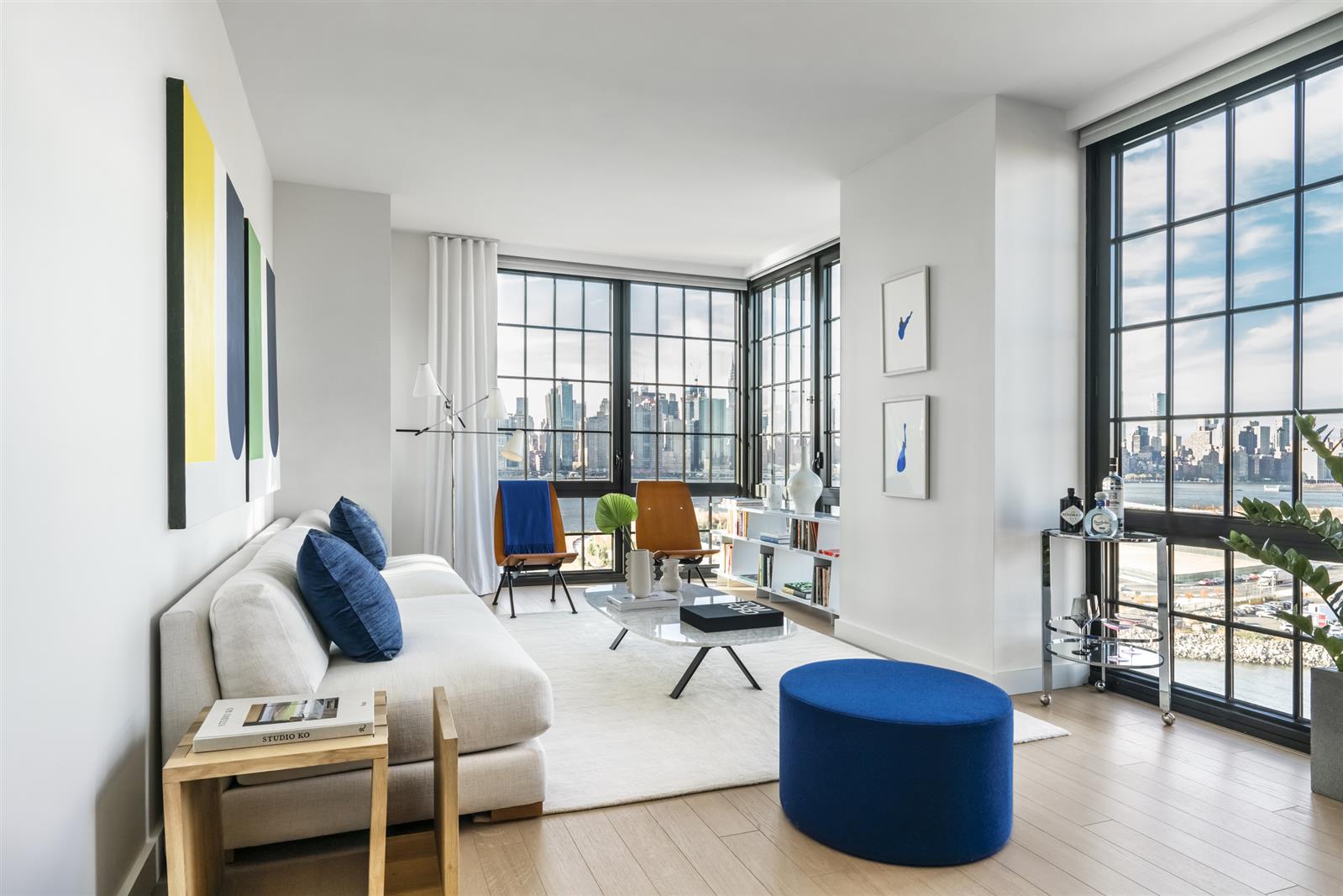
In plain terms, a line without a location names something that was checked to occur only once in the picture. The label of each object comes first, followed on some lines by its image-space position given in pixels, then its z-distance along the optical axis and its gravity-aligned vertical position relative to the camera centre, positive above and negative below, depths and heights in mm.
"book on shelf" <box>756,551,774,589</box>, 6098 -978
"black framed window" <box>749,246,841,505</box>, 6102 +561
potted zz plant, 2619 -528
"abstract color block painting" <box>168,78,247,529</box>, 2191 +343
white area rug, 2734 -1130
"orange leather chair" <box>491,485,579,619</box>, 5641 -818
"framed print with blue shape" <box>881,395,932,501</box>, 4160 -38
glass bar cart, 3402 -888
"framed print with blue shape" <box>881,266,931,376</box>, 4199 +620
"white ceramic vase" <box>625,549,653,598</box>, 4117 -669
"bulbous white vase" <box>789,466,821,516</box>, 5719 -351
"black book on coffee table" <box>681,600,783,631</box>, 3404 -745
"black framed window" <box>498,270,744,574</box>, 6773 +466
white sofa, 2092 -696
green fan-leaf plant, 6199 -536
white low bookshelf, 5430 -831
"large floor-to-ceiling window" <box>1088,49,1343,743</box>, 3086 +398
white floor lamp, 5699 +220
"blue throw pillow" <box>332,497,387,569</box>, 4035 -441
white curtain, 6188 +408
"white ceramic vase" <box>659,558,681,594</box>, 4406 -729
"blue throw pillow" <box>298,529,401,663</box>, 2457 -486
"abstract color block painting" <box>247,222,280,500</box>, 3393 +271
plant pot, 2613 -954
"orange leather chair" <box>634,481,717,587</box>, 6180 -621
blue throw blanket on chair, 5844 -567
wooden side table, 1616 -698
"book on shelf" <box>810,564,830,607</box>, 5402 -968
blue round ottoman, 2152 -894
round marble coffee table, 3318 -804
